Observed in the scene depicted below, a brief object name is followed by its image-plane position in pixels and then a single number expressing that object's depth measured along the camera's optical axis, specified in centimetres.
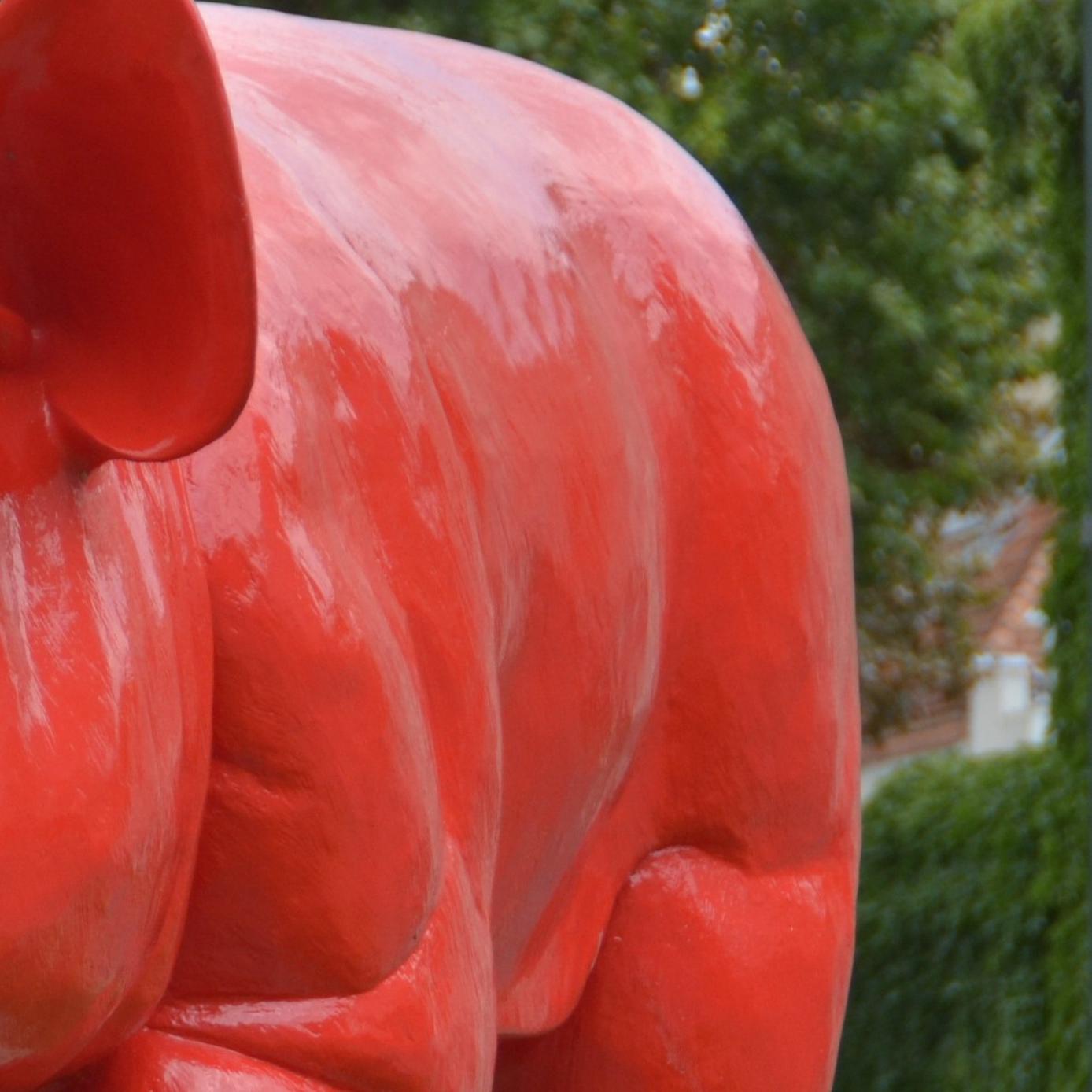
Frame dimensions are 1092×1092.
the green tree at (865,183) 1624
